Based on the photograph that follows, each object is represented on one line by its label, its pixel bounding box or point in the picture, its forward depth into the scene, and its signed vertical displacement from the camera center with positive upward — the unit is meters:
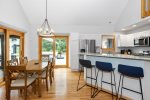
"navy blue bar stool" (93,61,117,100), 2.45 -0.48
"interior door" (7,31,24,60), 4.06 +0.22
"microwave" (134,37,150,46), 4.05 +0.34
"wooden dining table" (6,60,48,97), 2.53 -0.53
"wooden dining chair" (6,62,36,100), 2.28 -0.81
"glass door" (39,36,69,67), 6.02 +0.07
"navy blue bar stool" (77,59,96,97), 2.89 -0.44
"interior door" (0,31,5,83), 3.70 -0.23
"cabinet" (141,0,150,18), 3.43 +1.45
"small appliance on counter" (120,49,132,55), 5.22 -0.11
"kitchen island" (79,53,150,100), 2.07 -0.51
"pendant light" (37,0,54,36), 3.41 +0.63
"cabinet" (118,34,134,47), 4.95 +0.46
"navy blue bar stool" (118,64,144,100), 1.95 -0.46
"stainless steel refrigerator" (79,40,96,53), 5.31 +0.17
